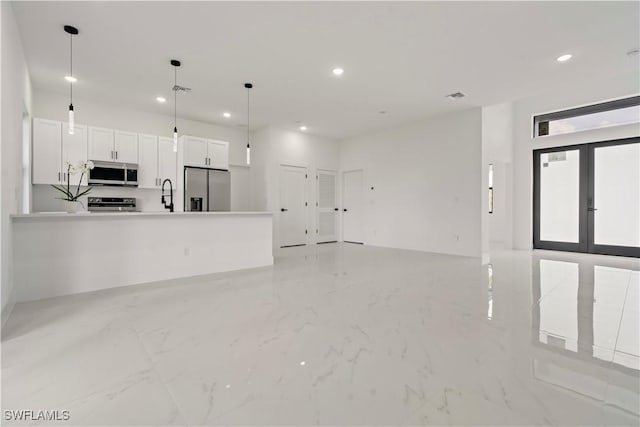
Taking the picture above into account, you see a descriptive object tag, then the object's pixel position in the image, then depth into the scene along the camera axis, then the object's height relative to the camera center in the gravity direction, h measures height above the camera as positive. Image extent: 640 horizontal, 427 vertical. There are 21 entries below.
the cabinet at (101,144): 5.15 +1.16
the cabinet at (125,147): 5.38 +1.17
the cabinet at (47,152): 4.70 +0.94
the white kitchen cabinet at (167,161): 5.88 +1.00
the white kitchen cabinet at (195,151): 6.04 +1.25
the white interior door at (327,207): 8.09 +0.14
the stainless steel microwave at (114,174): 5.21 +0.66
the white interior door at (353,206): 8.16 +0.17
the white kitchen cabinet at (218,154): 6.38 +1.24
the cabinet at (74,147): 4.91 +1.05
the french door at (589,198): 5.75 +0.31
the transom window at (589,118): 5.73 +1.98
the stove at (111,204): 5.40 +0.13
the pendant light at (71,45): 3.11 +1.93
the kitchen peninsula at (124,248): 3.18 -0.46
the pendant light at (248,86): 4.66 +1.97
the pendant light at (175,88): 3.96 +1.97
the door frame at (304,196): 7.22 +0.33
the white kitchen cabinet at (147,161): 5.66 +0.96
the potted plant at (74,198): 3.51 +0.17
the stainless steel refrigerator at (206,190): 6.12 +0.46
